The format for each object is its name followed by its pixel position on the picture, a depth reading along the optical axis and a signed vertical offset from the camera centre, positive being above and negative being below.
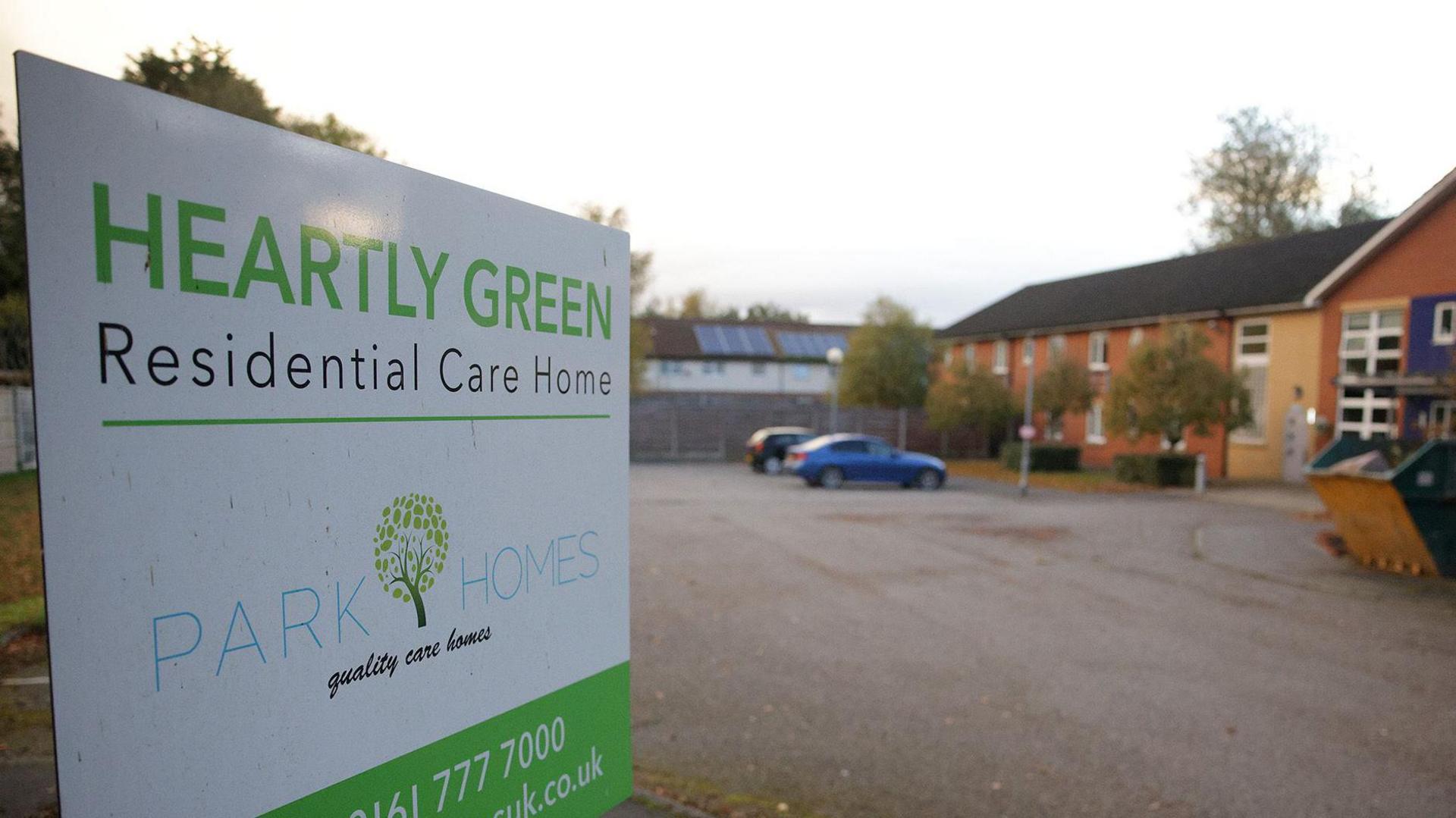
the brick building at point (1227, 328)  25.72 +1.64
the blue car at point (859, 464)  23.75 -2.52
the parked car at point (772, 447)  27.97 -2.40
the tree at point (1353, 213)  26.92 +5.95
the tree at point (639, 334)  36.62 +1.78
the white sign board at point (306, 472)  1.44 -0.21
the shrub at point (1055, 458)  30.47 -2.98
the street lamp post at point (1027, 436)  24.17 -1.75
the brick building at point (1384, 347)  16.94 +0.65
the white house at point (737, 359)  53.91 +0.89
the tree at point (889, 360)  38.69 +0.58
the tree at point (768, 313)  89.81 +6.37
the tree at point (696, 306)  82.88 +6.37
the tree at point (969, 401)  32.38 -1.04
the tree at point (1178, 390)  24.03 -0.46
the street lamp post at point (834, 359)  31.53 +0.49
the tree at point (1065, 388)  30.23 -0.51
